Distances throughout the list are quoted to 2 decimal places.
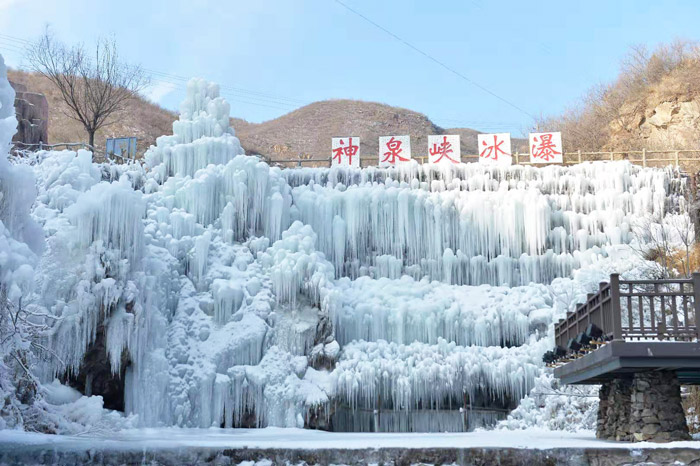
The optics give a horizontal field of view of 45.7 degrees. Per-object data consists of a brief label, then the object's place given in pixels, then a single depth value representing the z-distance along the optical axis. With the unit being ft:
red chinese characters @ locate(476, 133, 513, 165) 84.12
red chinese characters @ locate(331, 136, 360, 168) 85.56
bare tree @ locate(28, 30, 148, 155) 111.65
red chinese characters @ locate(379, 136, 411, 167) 85.30
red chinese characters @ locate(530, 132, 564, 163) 84.79
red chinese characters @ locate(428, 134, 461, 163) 84.48
